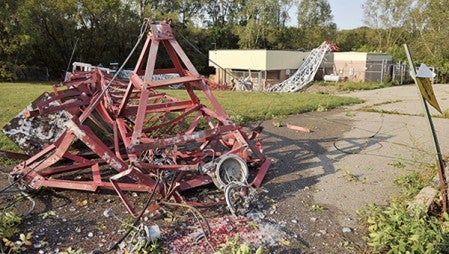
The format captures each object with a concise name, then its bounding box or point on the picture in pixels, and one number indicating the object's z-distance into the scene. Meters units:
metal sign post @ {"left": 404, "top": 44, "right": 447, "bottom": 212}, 3.54
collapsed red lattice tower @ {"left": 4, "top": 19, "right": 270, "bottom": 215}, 4.36
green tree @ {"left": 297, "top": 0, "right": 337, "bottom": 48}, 40.69
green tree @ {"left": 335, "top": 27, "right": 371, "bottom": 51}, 42.41
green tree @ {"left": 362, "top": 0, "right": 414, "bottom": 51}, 34.19
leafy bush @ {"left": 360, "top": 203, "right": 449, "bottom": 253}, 3.12
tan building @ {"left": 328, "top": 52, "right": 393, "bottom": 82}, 26.56
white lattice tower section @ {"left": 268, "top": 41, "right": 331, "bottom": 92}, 24.34
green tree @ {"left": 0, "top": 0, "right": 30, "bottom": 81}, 19.92
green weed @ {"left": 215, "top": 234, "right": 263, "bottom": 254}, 3.05
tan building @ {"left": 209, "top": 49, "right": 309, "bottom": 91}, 25.34
